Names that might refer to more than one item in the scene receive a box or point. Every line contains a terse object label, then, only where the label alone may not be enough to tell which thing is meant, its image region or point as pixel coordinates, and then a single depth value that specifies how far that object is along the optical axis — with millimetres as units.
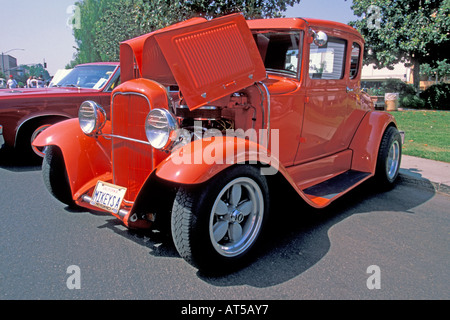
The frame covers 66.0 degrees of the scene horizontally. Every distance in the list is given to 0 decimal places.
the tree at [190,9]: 8305
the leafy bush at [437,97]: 17516
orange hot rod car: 2449
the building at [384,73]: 47375
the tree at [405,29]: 15984
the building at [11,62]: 98175
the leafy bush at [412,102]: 17672
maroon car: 5613
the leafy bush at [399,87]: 20109
